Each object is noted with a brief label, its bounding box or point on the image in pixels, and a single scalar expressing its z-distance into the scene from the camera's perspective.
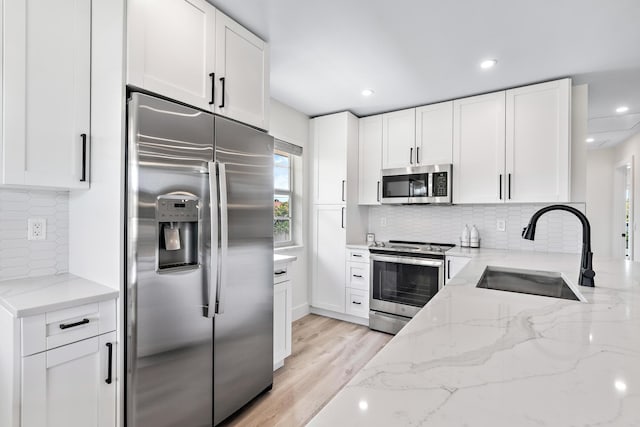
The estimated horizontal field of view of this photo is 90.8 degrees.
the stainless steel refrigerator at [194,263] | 1.45
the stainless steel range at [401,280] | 3.09
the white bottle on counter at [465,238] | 3.44
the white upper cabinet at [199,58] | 1.51
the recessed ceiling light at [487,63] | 2.50
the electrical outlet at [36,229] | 1.72
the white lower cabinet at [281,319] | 2.38
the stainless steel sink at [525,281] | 1.74
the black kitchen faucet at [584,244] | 1.32
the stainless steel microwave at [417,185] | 3.30
